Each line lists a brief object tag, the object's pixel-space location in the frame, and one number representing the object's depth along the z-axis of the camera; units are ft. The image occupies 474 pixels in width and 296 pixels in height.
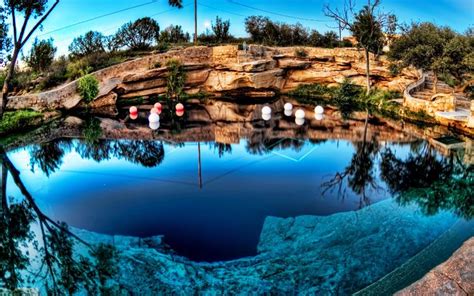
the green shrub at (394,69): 72.64
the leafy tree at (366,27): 77.61
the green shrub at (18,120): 50.75
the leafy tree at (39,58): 81.82
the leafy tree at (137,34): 96.99
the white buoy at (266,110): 64.13
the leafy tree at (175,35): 108.27
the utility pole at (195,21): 100.34
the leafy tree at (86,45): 92.43
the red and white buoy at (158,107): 65.92
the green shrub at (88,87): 70.44
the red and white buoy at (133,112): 63.26
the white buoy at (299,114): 61.05
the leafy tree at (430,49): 58.03
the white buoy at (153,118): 56.49
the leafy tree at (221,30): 105.50
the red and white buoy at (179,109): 66.40
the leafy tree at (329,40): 104.68
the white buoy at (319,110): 64.75
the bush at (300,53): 89.92
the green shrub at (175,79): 82.69
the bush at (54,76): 70.74
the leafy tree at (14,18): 52.40
